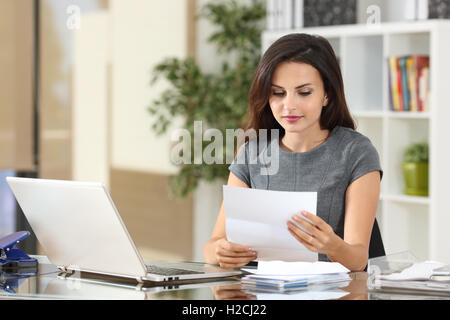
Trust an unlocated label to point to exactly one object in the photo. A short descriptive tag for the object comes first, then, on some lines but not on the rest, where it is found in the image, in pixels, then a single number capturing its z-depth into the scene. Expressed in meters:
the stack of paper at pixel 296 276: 3.36
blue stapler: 3.94
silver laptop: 3.41
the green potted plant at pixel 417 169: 5.42
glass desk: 3.19
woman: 4.05
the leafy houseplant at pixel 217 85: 6.22
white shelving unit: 5.31
